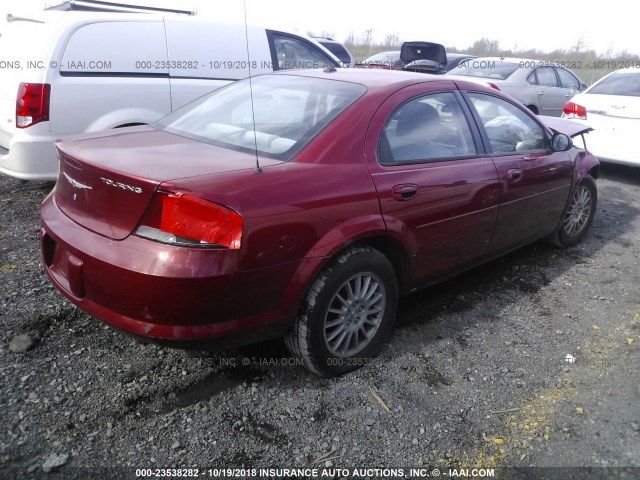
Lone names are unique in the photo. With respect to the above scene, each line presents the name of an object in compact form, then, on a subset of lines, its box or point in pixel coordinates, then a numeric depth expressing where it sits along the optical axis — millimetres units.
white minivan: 4543
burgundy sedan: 2207
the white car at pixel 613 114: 6824
